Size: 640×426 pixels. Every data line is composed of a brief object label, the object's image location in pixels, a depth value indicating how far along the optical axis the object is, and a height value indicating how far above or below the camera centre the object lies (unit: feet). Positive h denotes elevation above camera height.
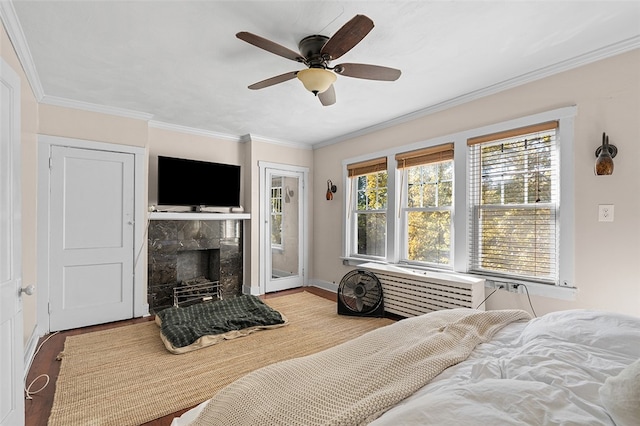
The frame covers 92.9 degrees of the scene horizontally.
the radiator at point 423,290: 9.75 -2.67
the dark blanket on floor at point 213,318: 9.50 -3.71
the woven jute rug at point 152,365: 6.43 -4.12
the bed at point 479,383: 2.65 -1.84
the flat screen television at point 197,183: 12.97 +1.35
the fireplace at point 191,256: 12.86 -2.05
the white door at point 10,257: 4.63 -0.72
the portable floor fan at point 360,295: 12.05 -3.28
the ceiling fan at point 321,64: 6.08 +3.40
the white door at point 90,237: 10.66 -0.91
